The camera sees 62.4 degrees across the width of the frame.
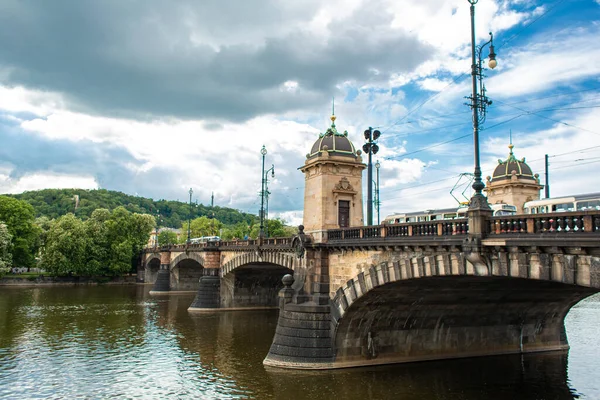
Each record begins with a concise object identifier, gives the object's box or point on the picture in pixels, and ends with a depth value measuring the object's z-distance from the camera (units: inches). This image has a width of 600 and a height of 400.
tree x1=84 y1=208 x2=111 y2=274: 3191.4
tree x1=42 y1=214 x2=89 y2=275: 3036.4
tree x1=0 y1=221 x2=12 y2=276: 2561.5
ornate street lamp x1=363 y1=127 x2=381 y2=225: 1109.1
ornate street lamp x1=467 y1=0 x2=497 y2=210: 669.9
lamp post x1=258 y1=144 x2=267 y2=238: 1628.9
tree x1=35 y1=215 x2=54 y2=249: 3248.0
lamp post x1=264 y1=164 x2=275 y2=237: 1882.0
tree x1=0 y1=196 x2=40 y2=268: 2955.2
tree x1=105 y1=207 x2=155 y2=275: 3312.0
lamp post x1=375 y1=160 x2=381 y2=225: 1552.7
